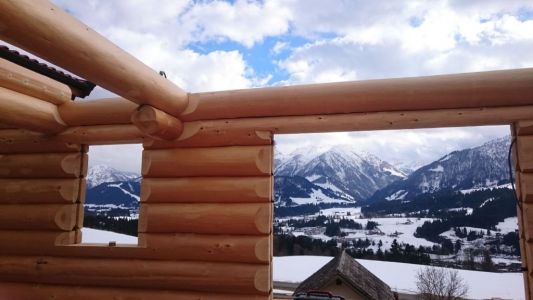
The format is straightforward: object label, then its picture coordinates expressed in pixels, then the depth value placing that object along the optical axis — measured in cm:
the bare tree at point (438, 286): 5536
